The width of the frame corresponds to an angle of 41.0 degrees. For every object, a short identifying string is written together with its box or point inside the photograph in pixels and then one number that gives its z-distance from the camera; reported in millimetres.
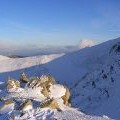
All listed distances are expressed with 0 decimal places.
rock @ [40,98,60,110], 10771
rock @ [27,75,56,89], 13130
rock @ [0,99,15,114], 11053
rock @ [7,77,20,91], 13417
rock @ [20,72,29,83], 14979
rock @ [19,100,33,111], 10689
